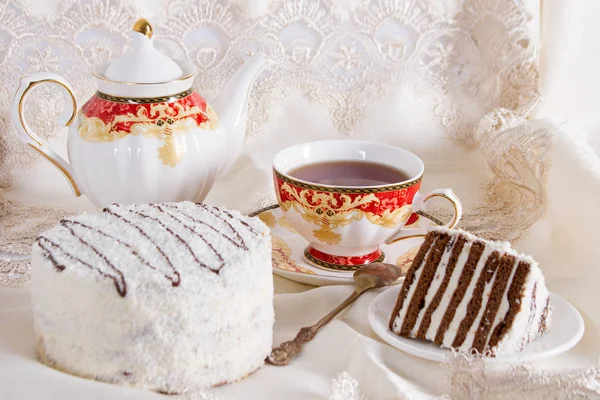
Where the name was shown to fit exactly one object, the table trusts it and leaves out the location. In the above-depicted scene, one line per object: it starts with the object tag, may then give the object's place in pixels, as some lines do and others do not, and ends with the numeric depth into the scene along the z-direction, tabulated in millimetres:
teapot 961
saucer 950
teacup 940
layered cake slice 838
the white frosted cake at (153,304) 790
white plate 829
